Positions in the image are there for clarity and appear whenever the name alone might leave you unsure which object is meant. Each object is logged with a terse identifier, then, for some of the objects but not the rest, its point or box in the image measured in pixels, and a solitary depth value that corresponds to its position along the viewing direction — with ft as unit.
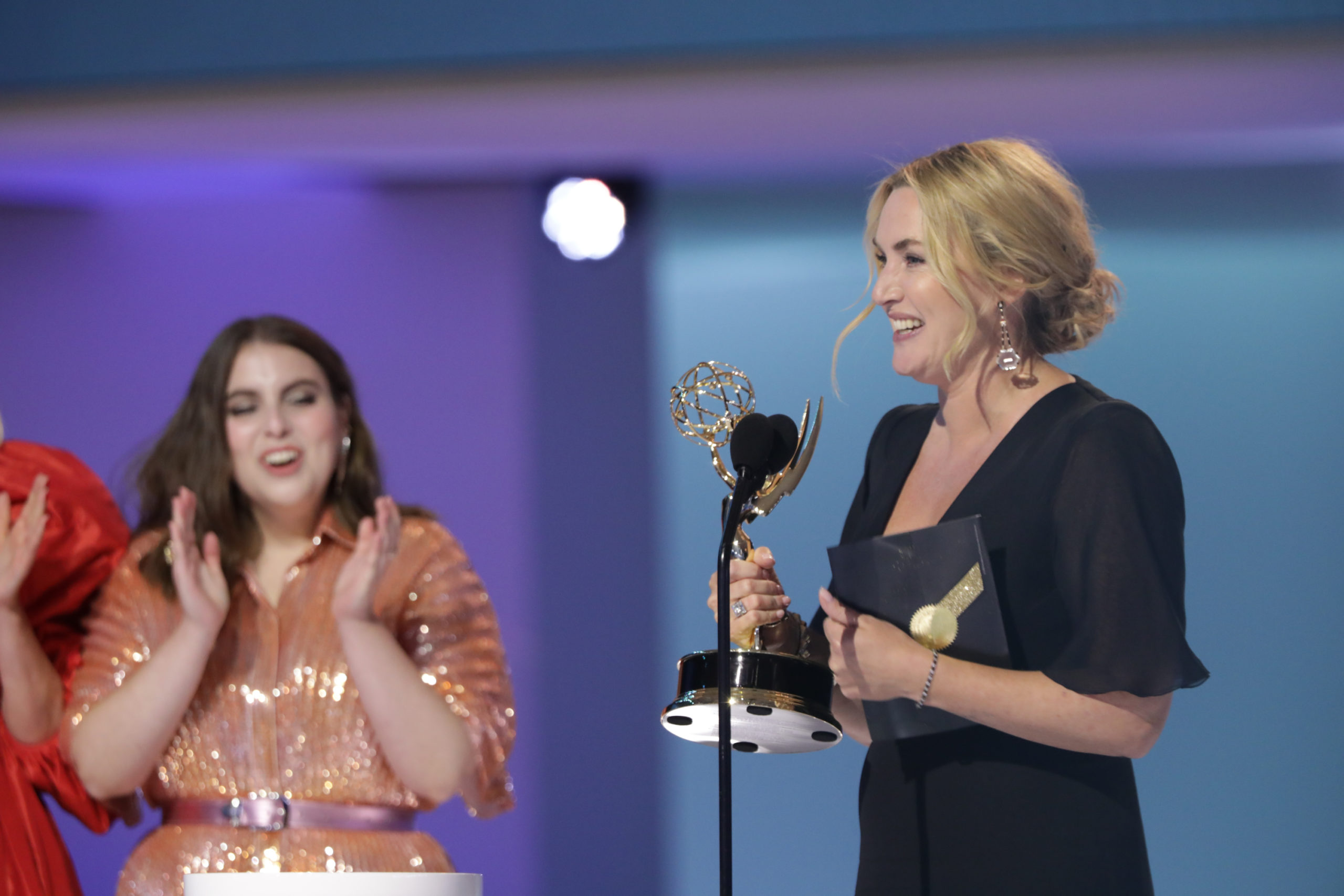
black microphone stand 31.28
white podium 30.89
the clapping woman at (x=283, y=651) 33.41
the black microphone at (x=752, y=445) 31.78
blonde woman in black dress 31.82
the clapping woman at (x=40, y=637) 33.63
